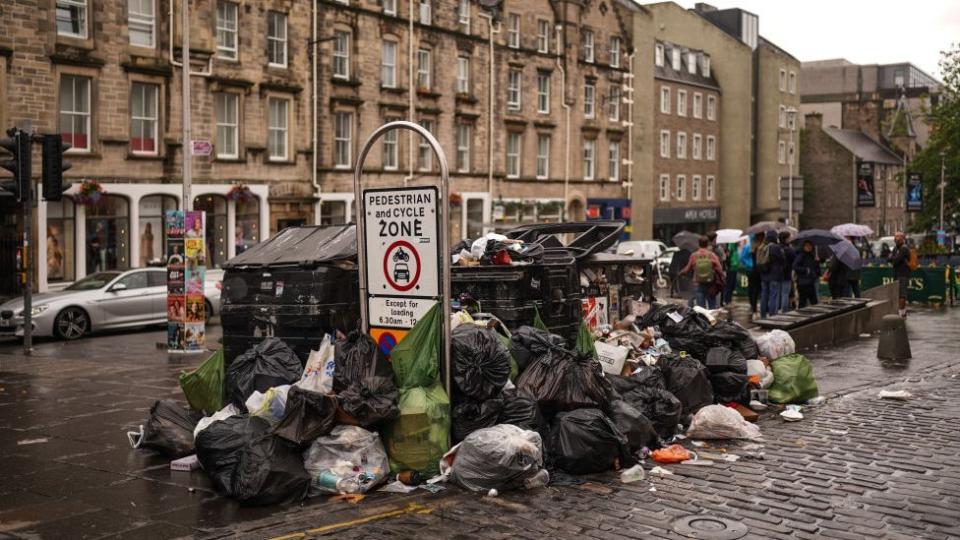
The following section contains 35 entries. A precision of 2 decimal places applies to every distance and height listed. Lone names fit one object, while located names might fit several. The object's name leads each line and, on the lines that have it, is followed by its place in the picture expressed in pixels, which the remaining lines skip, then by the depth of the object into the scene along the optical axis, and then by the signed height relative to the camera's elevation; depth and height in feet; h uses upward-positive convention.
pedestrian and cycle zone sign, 30.04 +0.08
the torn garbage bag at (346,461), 26.53 -5.29
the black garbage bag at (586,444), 28.12 -5.08
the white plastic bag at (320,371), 29.55 -3.28
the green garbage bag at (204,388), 32.89 -4.14
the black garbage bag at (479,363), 29.12 -2.99
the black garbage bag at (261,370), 30.73 -3.37
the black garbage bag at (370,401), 27.45 -3.82
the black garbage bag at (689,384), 34.83 -4.24
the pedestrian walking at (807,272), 70.64 -1.01
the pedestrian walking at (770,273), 70.08 -1.07
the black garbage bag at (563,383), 29.71 -3.63
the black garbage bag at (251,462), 25.54 -5.17
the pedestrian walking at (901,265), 78.02 -0.59
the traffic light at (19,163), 58.13 +5.24
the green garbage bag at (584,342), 35.91 -2.96
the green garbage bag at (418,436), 27.66 -4.77
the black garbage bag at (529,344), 31.24 -2.63
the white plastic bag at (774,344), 42.14 -3.54
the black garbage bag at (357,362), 28.71 -2.92
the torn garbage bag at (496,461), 26.50 -5.22
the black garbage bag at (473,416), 28.73 -4.39
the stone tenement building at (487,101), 123.24 +21.24
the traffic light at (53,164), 59.16 +5.24
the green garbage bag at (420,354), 28.91 -2.70
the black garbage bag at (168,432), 30.35 -5.15
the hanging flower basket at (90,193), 93.71 +5.72
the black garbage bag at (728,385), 37.11 -4.56
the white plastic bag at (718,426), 32.94 -5.31
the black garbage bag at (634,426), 30.12 -4.88
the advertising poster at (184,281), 58.95 -1.38
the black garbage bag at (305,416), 26.86 -4.14
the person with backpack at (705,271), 68.28 -0.91
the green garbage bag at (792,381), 39.45 -4.72
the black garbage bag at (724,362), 37.47 -3.76
